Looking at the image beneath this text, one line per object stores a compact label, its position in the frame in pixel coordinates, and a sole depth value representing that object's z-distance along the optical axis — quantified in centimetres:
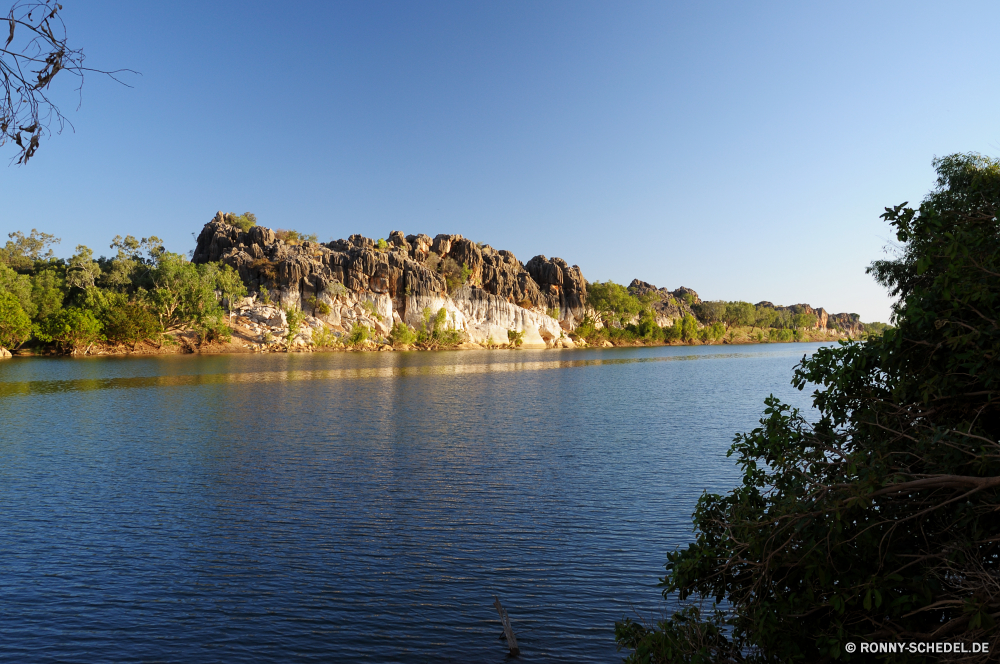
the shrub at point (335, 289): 11981
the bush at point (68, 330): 8450
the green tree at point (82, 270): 9919
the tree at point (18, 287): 8450
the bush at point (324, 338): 11388
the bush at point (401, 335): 12700
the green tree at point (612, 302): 18862
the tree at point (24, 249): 11950
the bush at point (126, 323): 9025
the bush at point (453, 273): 14825
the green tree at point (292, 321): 10806
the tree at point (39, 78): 457
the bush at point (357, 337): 11894
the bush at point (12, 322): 7788
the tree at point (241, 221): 13988
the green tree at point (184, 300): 9706
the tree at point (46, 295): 8806
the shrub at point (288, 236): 14329
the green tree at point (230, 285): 10650
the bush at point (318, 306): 11838
